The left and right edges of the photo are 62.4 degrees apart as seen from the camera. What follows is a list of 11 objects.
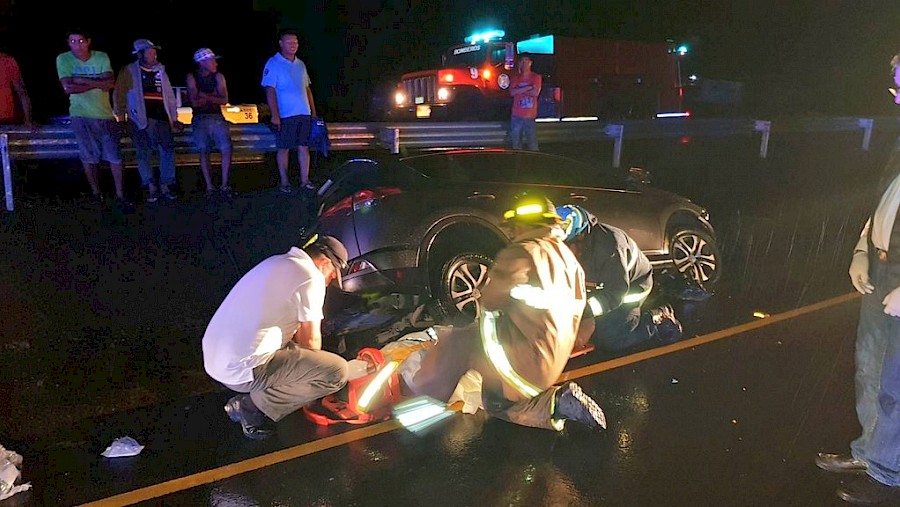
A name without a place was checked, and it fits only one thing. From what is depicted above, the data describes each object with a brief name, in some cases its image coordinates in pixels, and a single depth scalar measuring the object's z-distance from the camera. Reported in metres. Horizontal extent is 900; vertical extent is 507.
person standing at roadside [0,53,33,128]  8.95
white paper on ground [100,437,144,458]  4.16
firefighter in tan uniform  4.09
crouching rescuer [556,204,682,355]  5.46
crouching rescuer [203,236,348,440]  4.23
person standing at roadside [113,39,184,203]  8.98
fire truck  14.49
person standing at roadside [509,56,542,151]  11.57
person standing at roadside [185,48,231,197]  9.43
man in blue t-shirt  9.46
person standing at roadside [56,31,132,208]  8.83
